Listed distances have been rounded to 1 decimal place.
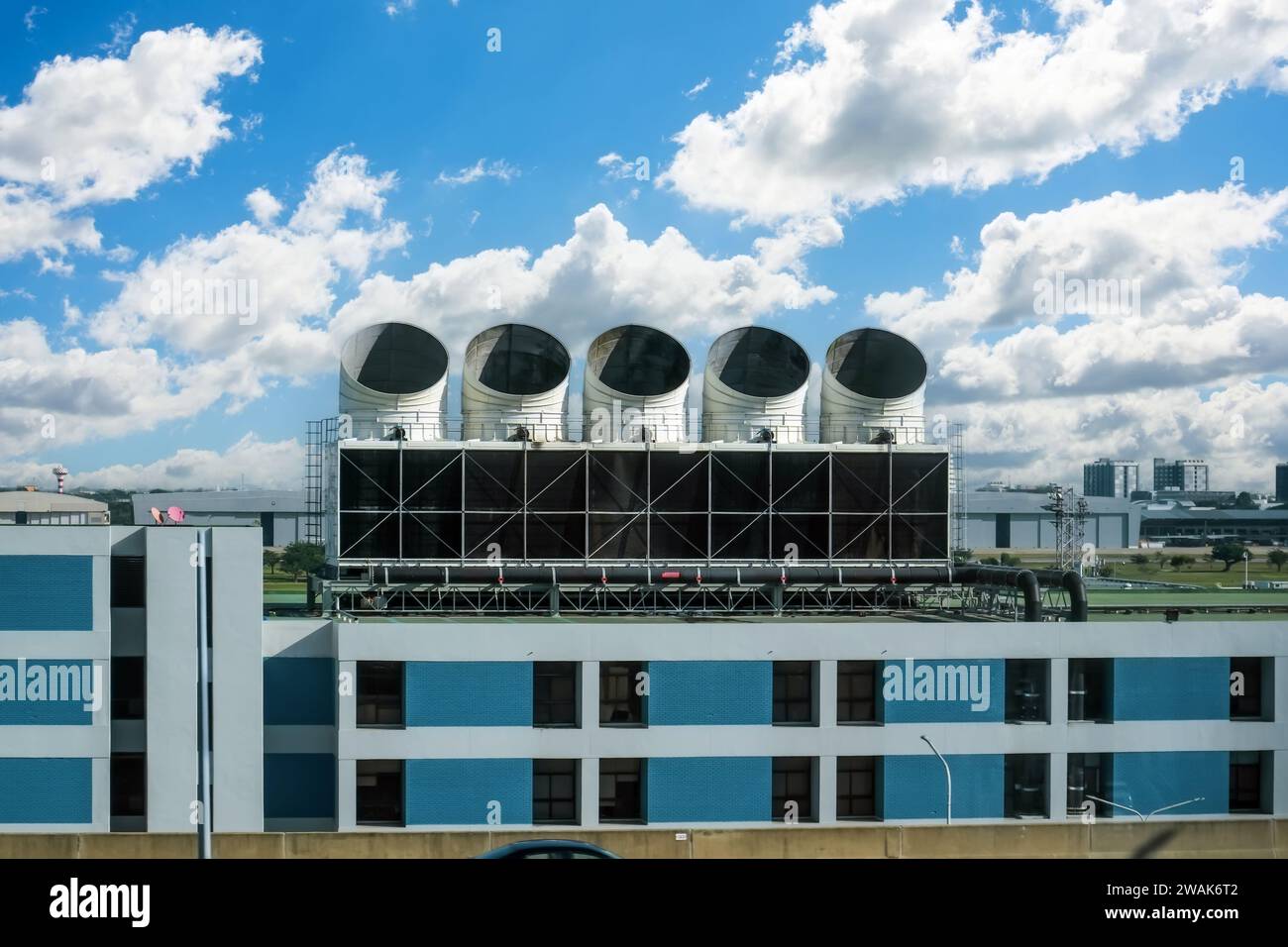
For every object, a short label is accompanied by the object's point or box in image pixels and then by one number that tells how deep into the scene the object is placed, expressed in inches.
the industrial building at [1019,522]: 4606.3
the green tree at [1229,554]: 3875.5
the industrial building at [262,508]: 4173.2
